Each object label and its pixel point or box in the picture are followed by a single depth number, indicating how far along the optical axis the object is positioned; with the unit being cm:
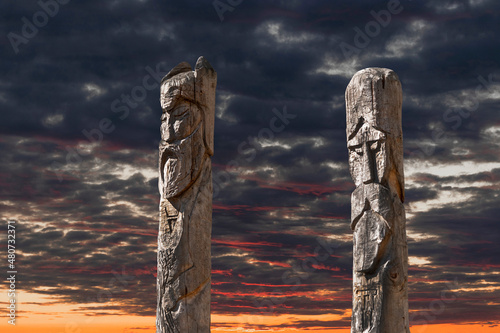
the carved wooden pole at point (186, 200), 1132
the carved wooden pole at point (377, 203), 1057
